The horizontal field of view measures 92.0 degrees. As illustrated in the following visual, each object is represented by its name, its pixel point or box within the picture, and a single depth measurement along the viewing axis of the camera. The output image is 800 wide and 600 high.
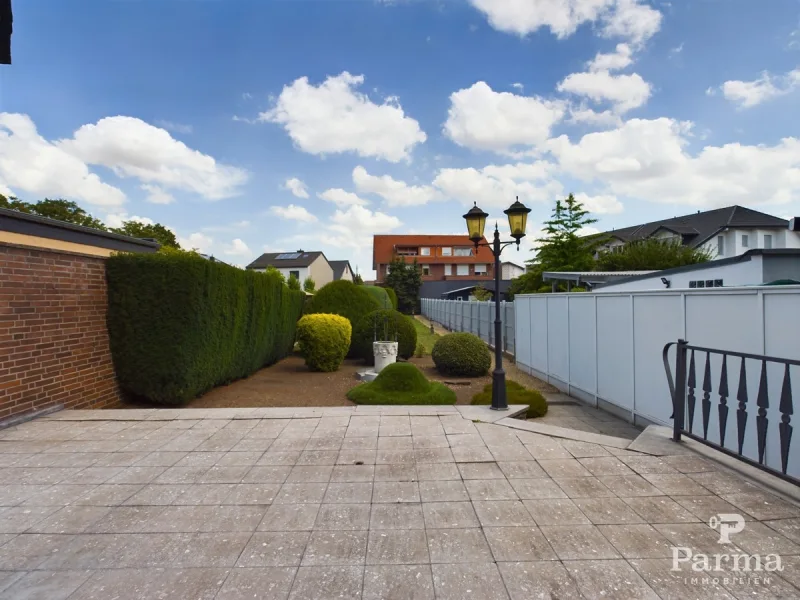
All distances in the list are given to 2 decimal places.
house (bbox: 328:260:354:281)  58.25
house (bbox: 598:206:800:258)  32.19
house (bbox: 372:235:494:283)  49.44
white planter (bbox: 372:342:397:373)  9.45
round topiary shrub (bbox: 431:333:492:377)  9.55
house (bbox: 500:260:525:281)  52.78
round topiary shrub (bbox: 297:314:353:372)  9.41
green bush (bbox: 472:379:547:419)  6.28
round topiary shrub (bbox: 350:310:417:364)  11.02
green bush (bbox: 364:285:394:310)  16.73
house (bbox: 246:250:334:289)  44.41
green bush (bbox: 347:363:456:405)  6.41
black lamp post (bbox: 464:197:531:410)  5.68
